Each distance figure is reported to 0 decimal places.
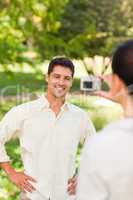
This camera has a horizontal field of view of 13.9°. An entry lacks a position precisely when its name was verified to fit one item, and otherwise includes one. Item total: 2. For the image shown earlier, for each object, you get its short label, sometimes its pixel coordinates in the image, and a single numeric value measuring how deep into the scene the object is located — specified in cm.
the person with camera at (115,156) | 165
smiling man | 318
